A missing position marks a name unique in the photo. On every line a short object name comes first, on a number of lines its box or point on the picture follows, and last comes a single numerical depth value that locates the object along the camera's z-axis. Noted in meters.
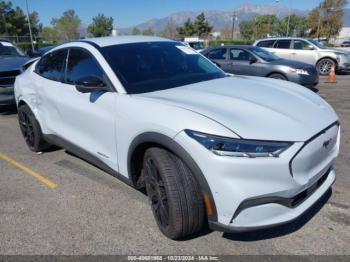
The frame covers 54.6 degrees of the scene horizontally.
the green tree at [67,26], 64.81
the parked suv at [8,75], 7.28
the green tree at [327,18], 49.47
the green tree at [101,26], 60.91
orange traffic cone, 11.83
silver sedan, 9.29
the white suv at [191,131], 2.37
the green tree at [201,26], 70.44
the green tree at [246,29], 105.56
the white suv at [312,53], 13.82
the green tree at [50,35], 63.66
